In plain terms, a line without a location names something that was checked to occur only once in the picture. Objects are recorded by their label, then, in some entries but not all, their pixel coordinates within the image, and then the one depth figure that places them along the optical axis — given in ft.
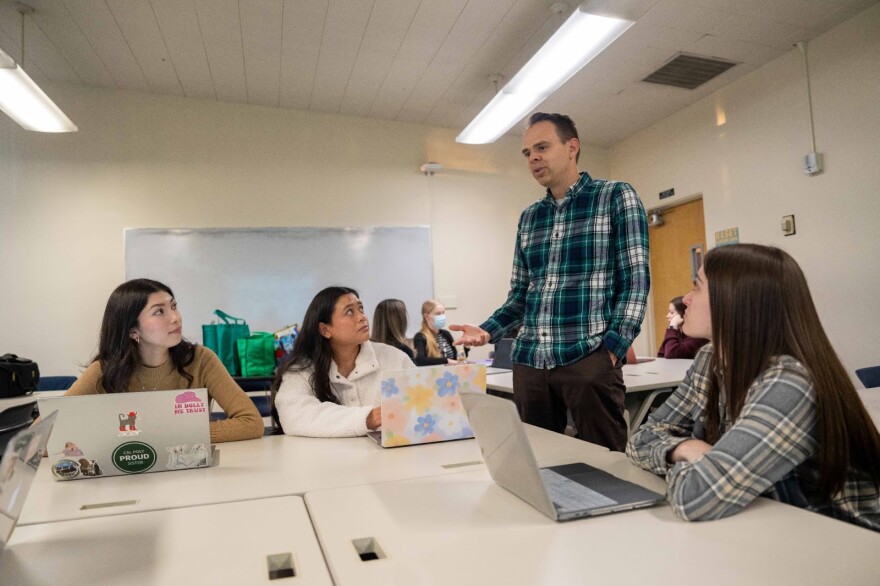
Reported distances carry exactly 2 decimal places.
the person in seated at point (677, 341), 13.53
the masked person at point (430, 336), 13.91
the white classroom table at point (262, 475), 3.94
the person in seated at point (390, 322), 14.16
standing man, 6.23
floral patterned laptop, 5.21
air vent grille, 14.75
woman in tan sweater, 6.28
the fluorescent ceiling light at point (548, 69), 10.78
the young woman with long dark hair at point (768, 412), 3.13
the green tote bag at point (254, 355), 14.40
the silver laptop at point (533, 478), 3.22
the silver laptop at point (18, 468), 2.80
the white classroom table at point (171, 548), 2.73
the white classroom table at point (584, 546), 2.52
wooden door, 17.89
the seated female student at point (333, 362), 6.56
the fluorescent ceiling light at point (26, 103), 11.53
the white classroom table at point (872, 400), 6.01
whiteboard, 17.71
